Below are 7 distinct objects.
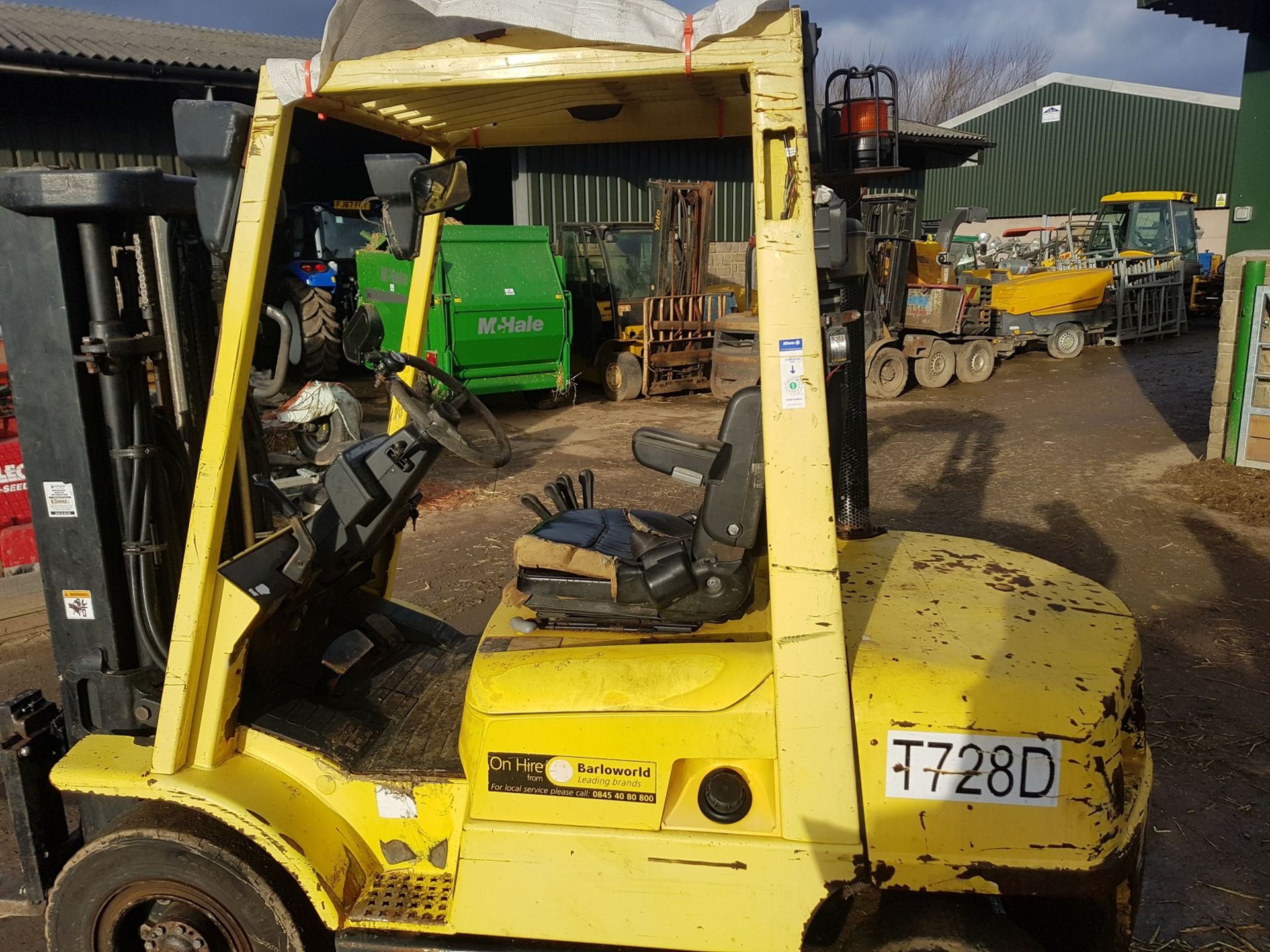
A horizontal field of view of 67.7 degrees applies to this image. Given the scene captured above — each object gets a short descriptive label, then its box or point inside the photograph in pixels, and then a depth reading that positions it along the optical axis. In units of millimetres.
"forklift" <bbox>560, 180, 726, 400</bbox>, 14062
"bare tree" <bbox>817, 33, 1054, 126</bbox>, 53625
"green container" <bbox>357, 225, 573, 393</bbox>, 11250
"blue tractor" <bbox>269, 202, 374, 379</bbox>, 12367
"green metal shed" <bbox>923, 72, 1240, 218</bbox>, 28297
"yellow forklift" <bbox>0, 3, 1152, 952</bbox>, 2092
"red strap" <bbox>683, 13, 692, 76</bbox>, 1973
